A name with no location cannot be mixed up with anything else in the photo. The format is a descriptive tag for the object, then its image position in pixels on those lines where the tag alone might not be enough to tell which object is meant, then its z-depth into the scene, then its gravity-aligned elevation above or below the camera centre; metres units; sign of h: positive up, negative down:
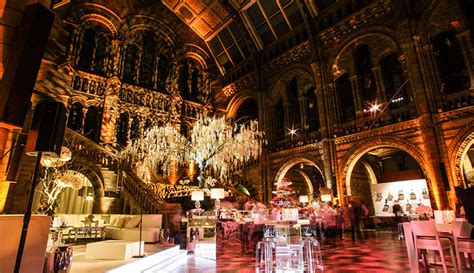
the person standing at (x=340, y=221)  8.14 -0.20
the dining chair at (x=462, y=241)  3.75 -0.37
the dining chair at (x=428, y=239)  3.58 -0.34
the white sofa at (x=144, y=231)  6.46 -0.35
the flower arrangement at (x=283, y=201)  7.28 +0.39
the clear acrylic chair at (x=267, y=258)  3.93 -0.62
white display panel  12.41 +0.92
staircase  8.22 +1.37
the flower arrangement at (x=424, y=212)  7.09 +0.05
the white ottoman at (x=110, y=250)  4.25 -0.52
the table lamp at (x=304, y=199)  12.79 +0.74
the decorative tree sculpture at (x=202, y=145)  9.62 +2.56
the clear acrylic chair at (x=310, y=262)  4.10 -0.80
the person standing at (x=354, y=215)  8.61 -0.02
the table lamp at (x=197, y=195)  7.18 +0.54
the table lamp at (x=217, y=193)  6.96 +0.56
